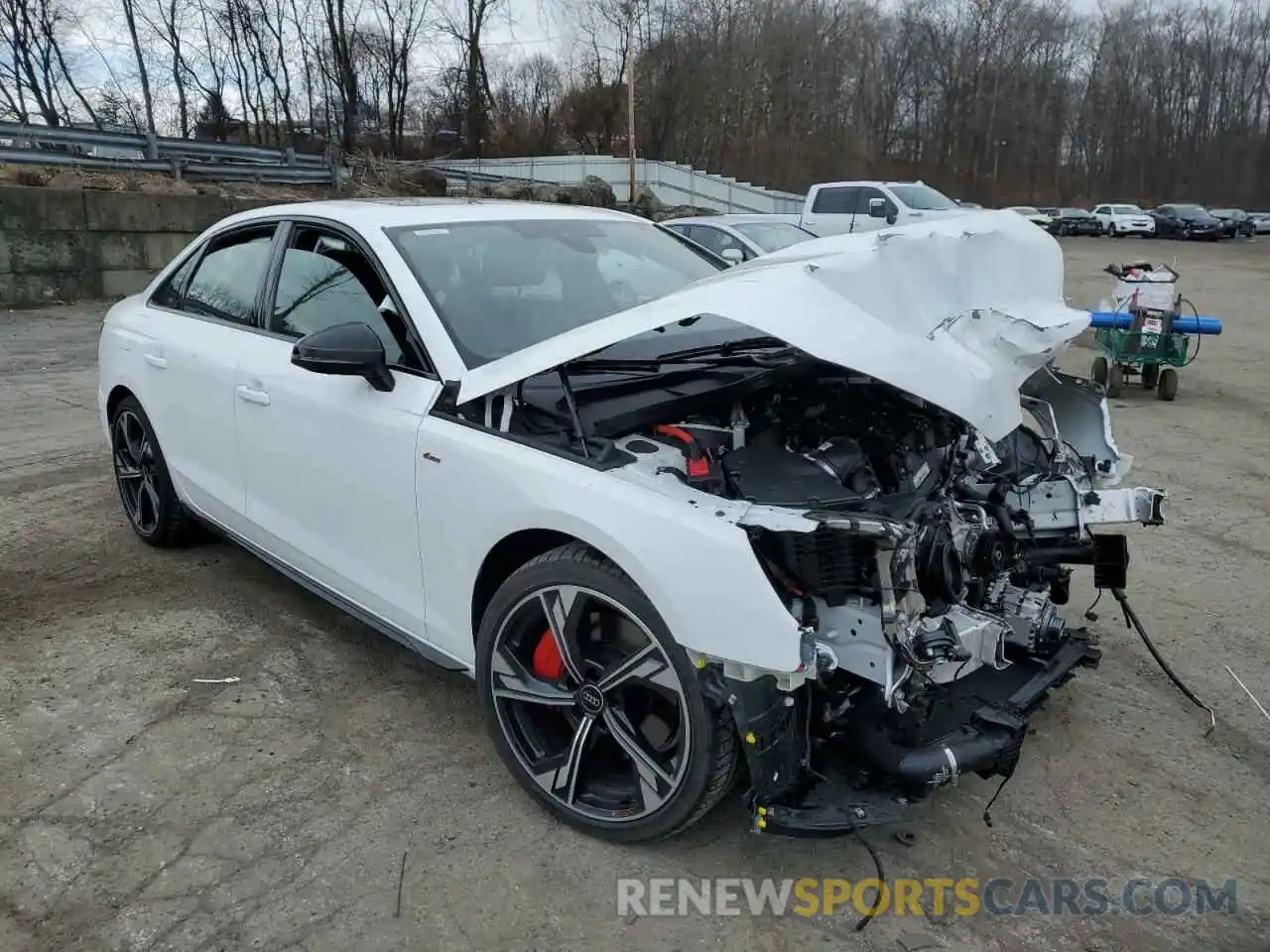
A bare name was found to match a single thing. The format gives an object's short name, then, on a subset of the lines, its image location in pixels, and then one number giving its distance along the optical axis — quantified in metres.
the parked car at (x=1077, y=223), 43.72
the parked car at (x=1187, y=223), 39.50
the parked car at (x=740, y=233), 10.85
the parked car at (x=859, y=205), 16.88
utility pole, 27.10
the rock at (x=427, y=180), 22.03
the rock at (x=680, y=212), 26.44
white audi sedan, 2.32
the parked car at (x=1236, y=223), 40.53
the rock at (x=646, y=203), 26.67
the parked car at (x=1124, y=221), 41.47
